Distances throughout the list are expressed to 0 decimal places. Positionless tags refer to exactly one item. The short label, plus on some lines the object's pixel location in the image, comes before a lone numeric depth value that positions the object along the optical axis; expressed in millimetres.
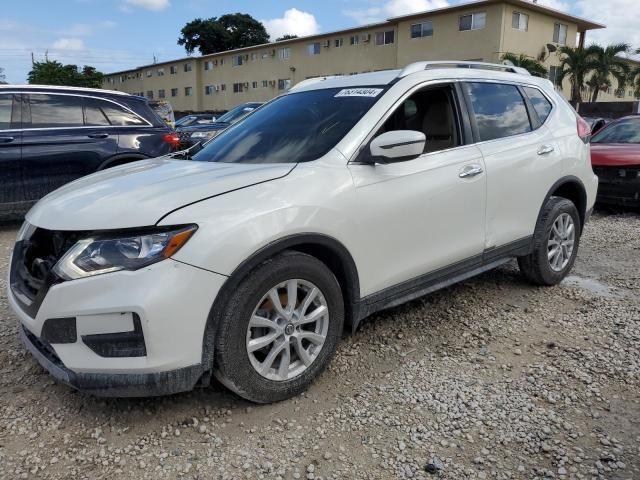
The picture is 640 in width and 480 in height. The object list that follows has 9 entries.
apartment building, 29797
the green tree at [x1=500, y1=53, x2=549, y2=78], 29084
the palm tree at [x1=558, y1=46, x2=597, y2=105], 31734
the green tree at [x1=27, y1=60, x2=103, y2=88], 52719
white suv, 2275
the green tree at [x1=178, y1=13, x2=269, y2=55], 67438
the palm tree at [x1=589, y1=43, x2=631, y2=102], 31828
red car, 7469
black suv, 6348
